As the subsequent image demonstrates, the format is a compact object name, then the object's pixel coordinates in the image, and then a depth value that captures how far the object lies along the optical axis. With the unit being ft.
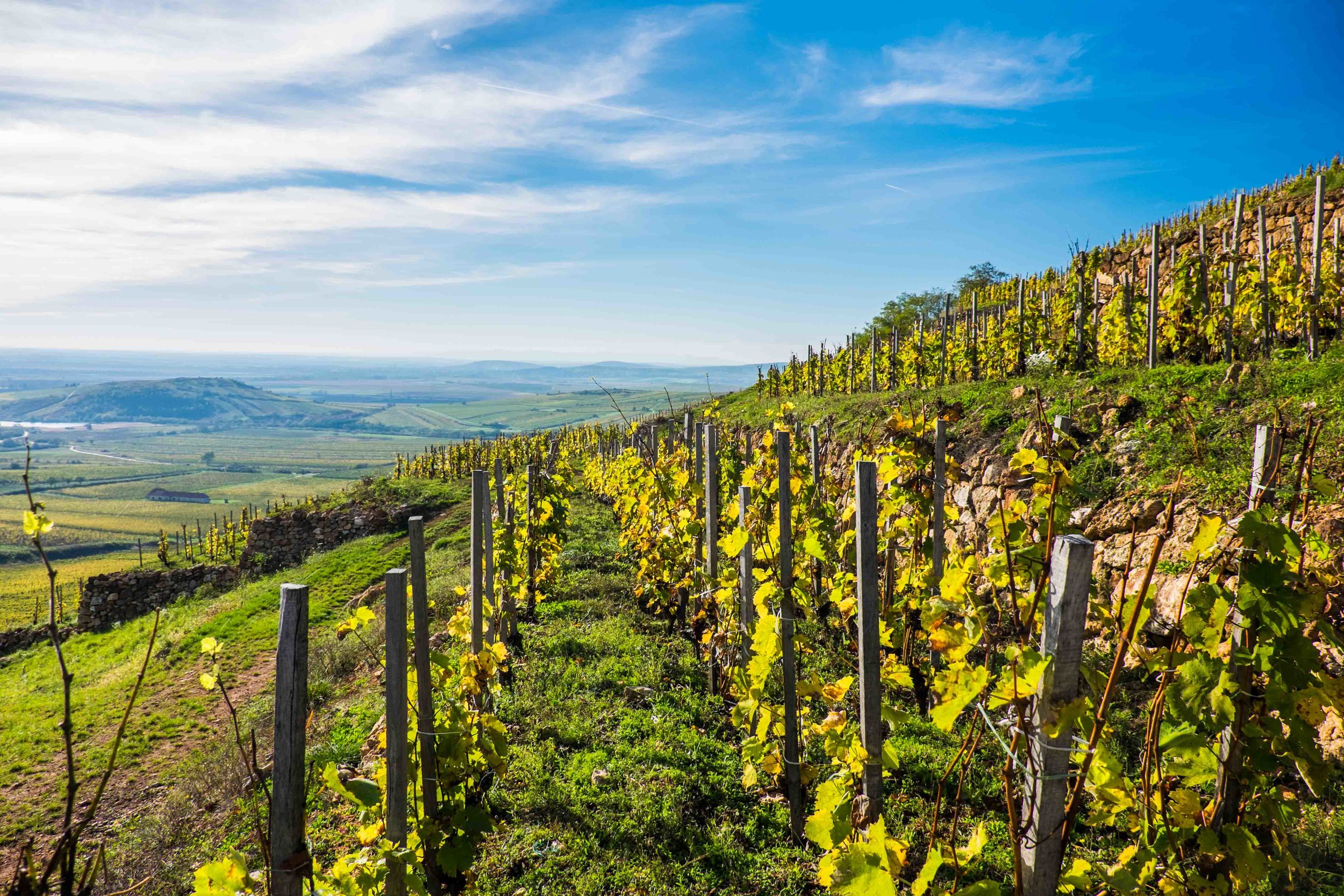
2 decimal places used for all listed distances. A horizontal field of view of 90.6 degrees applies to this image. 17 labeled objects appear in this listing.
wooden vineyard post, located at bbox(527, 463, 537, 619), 30.72
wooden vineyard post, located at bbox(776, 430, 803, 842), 14.61
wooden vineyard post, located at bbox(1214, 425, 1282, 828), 7.77
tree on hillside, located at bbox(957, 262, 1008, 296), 169.07
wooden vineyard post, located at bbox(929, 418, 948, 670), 17.93
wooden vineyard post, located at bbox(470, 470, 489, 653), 18.19
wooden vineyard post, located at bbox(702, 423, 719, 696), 20.56
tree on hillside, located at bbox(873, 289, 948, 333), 158.30
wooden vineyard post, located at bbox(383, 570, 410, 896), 10.12
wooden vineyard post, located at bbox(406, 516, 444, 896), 11.61
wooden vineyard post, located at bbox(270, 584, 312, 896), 7.00
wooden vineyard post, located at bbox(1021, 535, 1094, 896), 5.68
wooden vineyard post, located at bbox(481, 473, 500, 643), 22.34
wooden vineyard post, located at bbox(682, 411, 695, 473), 29.94
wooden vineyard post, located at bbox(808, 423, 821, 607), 25.27
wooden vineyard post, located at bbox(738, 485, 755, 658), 18.30
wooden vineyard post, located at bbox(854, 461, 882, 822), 11.07
